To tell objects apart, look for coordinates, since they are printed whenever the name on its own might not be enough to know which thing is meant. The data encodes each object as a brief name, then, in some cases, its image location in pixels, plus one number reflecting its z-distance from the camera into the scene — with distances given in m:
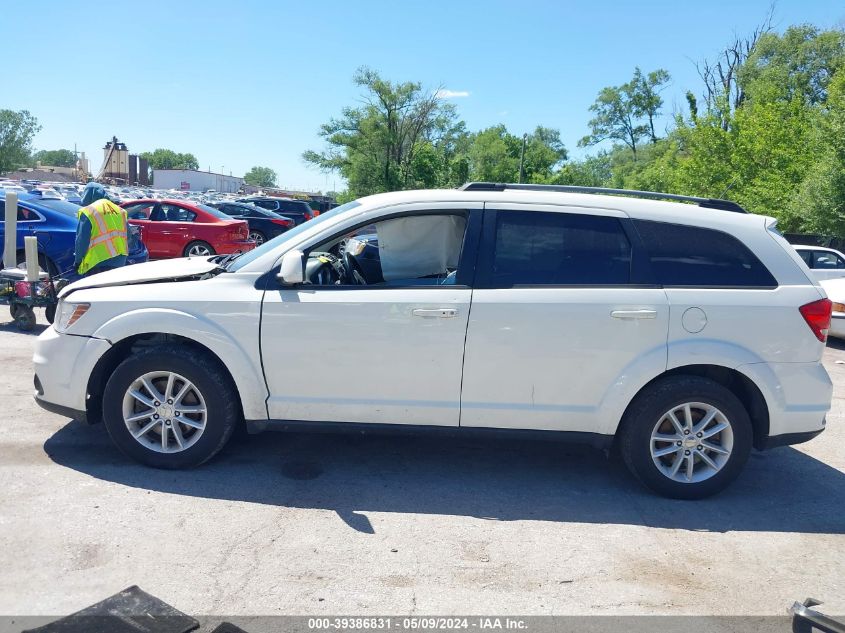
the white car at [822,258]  13.37
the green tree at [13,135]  103.12
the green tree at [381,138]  52.44
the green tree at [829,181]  19.20
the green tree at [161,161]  196.02
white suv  4.46
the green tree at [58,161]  192.06
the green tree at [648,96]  67.06
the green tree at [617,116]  68.38
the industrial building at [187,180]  114.12
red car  16.81
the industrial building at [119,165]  104.74
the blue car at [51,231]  10.73
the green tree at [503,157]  64.00
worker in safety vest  7.90
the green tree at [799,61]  43.97
